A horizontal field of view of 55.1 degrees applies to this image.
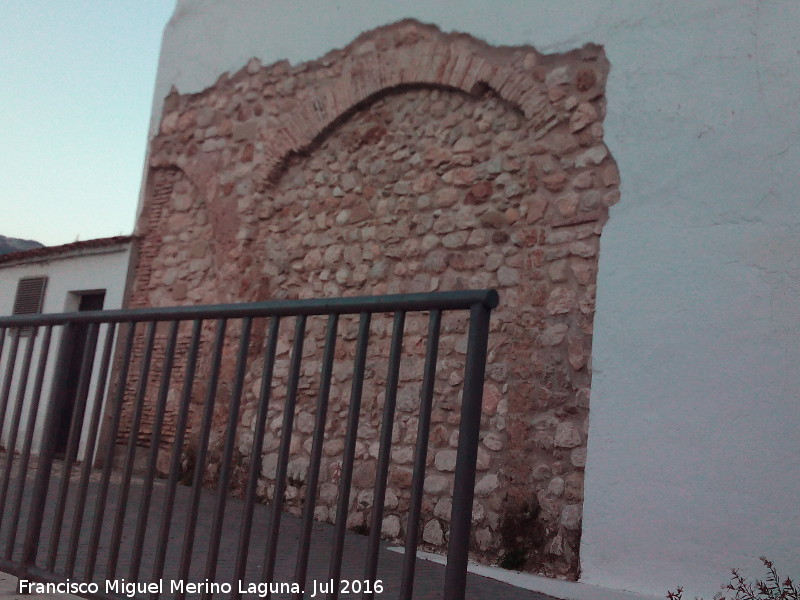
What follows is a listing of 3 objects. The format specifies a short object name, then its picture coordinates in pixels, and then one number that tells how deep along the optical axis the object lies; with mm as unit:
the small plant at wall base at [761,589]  3384
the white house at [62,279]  7648
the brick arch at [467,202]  4578
